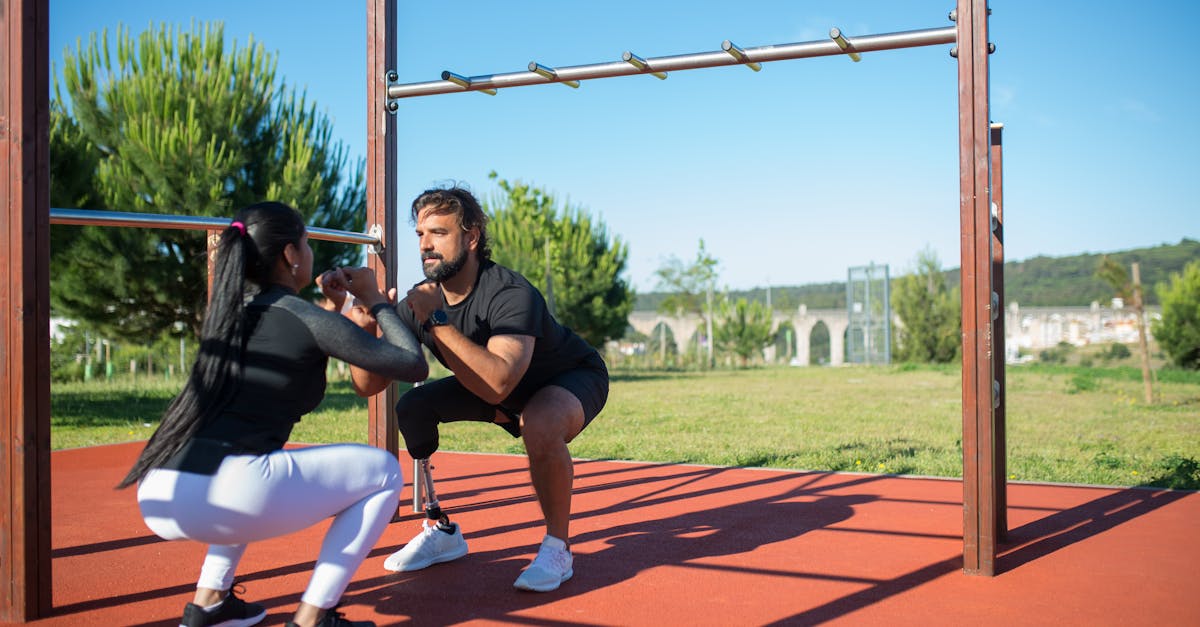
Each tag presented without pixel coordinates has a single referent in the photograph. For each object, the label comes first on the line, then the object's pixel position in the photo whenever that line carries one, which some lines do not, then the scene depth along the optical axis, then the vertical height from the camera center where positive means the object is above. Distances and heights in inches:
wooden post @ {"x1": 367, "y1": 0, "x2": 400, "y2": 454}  171.8 +29.6
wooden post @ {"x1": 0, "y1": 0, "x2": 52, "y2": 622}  109.9 -1.7
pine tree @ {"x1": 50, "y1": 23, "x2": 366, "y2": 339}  611.8 +114.1
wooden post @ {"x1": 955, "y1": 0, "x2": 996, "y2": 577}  133.0 +6.1
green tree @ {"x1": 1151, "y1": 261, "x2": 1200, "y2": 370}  845.8 -13.0
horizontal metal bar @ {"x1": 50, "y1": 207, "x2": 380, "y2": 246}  123.4 +15.3
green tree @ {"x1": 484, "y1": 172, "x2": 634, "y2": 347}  1106.1 +74.2
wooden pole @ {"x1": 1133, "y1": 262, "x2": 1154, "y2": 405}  516.4 -12.9
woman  88.4 -10.9
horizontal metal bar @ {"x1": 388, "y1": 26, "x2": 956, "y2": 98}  139.9 +43.0
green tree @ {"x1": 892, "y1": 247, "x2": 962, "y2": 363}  1203.2 -4.4
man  124.0 -7.5
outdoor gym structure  110.2 +11.8
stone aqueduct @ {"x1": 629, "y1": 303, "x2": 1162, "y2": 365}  2341.3 -42.9
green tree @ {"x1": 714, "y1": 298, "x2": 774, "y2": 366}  1609.3 -30.5
